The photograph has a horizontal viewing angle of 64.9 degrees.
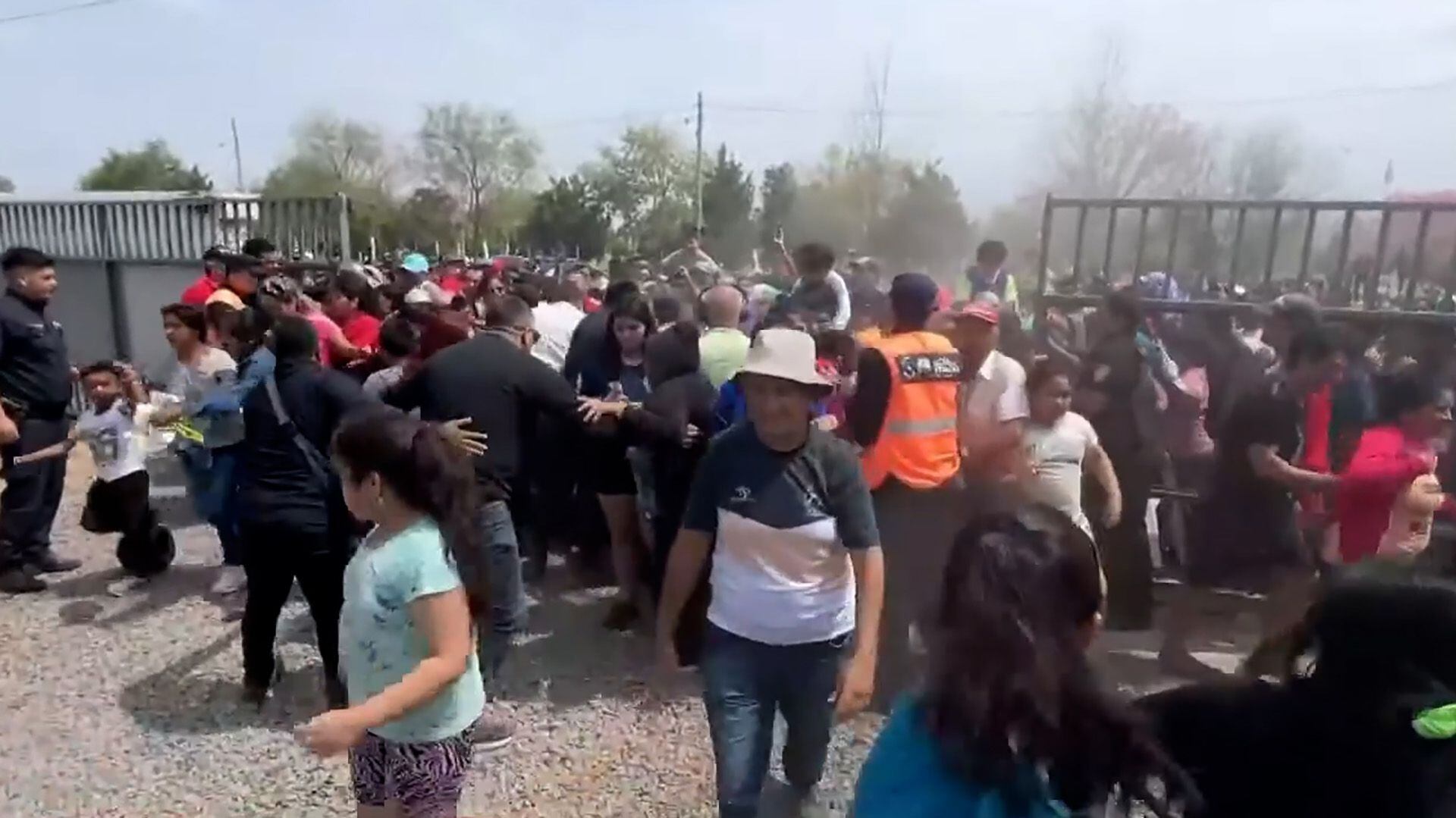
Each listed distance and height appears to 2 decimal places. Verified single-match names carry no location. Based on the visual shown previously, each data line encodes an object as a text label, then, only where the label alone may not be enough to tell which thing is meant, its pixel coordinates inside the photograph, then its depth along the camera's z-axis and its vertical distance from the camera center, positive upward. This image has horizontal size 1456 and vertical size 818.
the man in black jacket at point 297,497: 4.55 -1.24
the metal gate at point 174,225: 9.20 -0.41
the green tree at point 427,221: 48.12 -1.52
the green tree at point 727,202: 44.72 -0.33
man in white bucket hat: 3.07 -0.97
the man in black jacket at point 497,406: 4.50 -0.90
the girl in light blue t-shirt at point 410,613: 2.63 -0.98
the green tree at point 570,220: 48.44 -1.29
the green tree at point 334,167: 52.59 +0.71
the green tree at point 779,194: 43.81 +0.08
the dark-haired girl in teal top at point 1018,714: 1.62 -0.72
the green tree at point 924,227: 21.69 -0.58
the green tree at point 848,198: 31.83 +0.01
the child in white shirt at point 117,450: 6.37 -1.53
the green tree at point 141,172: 52.34 +0.17
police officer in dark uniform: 6.29 -1.28
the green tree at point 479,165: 54.53 +1.06
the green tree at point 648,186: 51.97 +0.23
